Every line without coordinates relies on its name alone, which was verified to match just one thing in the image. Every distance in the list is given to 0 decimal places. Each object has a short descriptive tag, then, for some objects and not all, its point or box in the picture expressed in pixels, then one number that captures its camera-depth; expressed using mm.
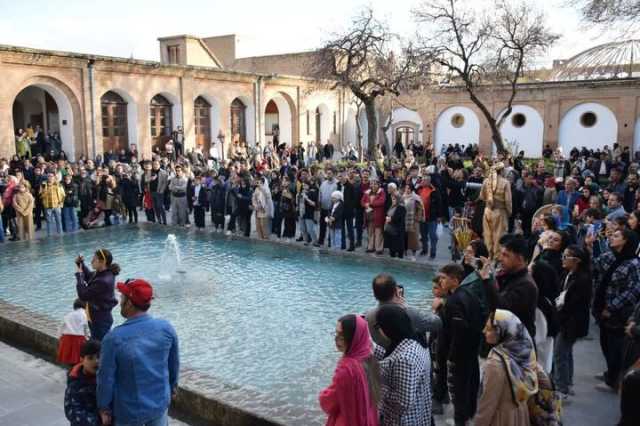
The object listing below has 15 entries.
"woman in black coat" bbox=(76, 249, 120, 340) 5488
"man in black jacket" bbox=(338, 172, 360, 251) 12227
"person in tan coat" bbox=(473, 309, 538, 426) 3420
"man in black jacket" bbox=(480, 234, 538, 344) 4449
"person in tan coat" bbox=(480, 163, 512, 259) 10320
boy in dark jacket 3838
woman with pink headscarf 3516
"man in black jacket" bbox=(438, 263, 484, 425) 4582
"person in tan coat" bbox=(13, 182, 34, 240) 13414
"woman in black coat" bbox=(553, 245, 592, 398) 5469
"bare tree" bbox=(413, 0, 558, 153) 22719
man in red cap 3646
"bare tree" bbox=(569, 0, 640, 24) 16031
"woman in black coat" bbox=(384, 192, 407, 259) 11297
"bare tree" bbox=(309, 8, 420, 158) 24109
